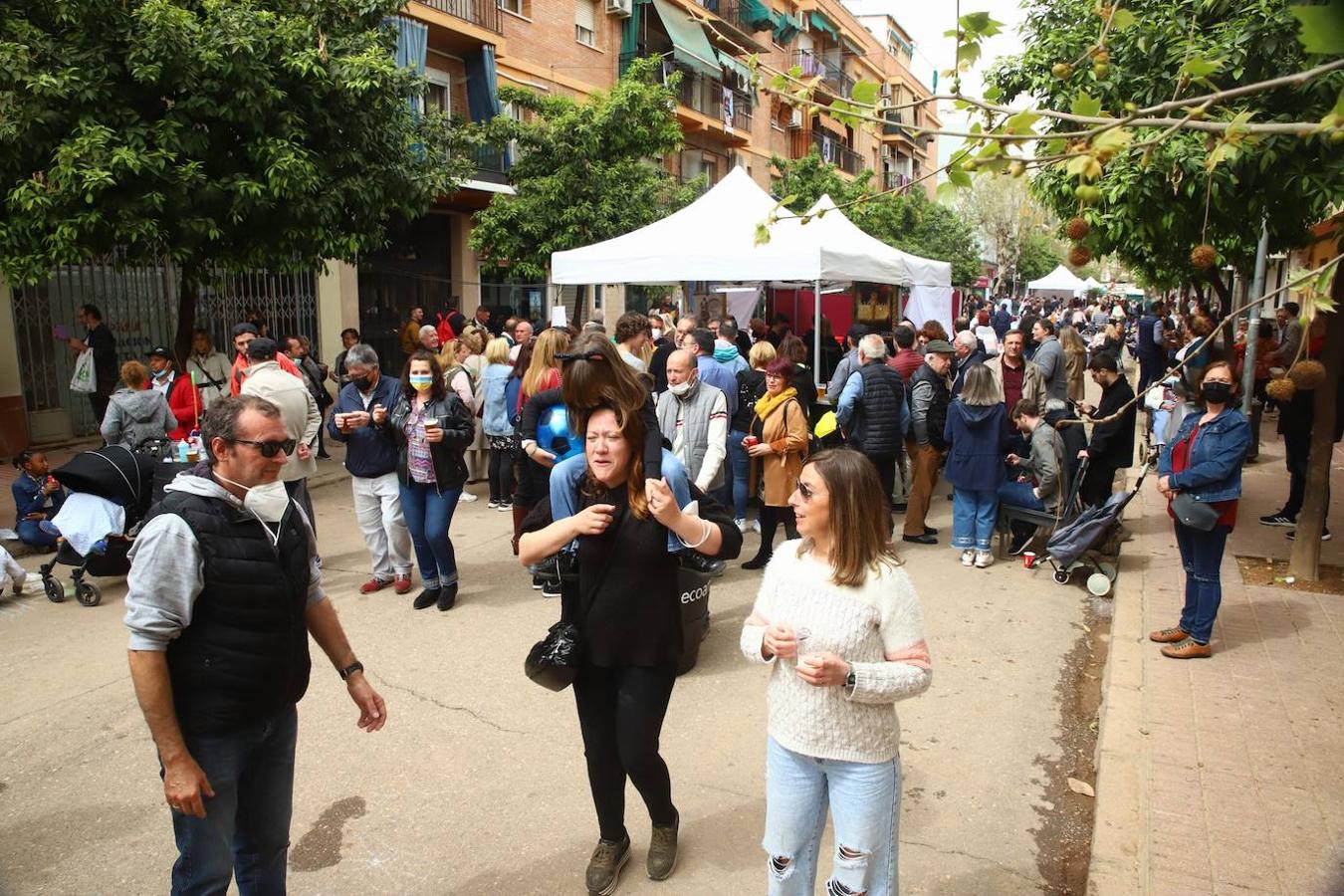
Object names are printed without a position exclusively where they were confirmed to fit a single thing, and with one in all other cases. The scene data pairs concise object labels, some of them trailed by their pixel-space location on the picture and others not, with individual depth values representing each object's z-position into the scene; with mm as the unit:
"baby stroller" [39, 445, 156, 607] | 6328
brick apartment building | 12109
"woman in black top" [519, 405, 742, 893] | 2906
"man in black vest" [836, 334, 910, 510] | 7559
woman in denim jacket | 4957
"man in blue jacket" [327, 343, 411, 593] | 6117
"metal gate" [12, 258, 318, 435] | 11922
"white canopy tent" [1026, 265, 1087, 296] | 38312
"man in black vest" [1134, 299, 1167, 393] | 15266
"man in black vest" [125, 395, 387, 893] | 2334
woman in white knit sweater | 2400
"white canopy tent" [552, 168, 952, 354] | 10018
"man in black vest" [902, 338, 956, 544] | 7906
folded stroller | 6434
